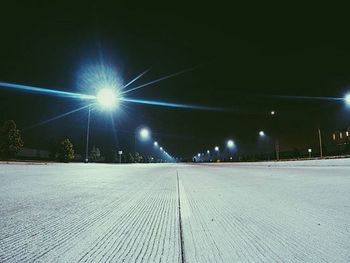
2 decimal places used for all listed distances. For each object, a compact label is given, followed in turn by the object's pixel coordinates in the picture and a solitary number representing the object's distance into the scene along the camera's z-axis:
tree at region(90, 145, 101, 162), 84.47
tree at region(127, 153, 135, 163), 94.58
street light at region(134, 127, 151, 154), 58.73
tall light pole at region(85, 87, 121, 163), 22.42
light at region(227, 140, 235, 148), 97.45
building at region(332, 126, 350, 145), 132.77
